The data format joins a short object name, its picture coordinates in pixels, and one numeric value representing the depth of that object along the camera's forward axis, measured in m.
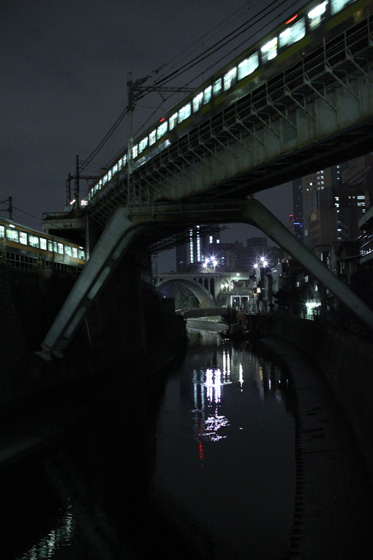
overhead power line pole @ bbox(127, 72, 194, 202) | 29.14
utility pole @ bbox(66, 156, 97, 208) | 63.39
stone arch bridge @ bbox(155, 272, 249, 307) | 145.38
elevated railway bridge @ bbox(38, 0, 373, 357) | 16.95
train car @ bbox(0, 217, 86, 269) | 34.44
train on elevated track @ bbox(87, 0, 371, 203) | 16.92
